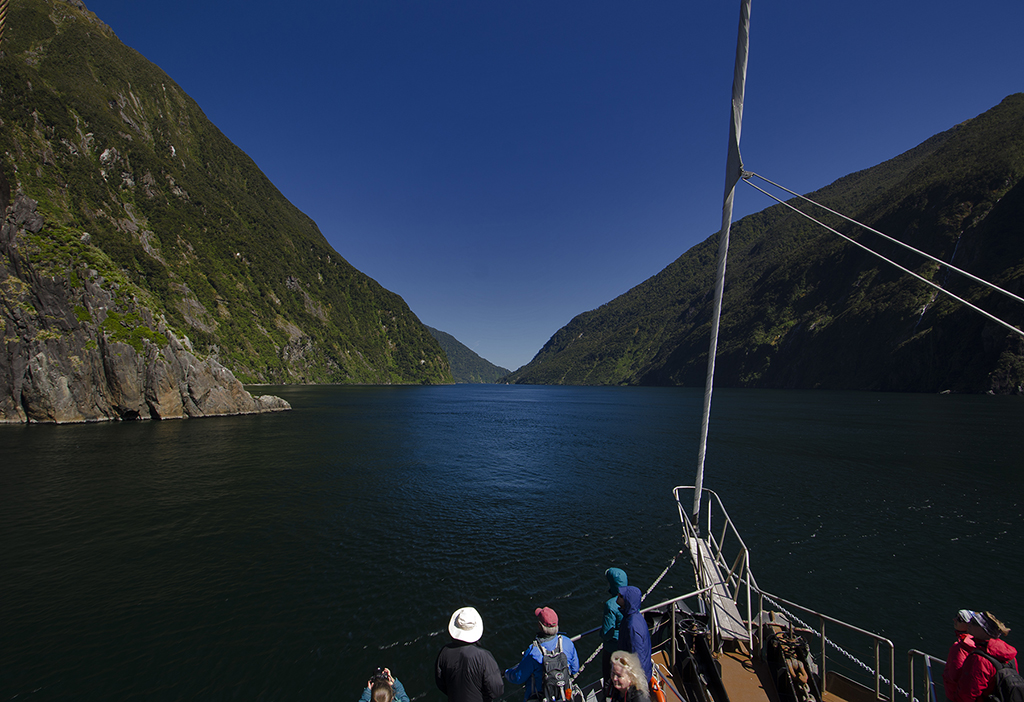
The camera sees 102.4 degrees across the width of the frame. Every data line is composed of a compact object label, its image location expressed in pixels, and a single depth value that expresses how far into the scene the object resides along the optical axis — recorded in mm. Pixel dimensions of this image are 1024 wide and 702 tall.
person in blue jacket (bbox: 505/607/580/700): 6520
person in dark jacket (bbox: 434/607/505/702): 6090
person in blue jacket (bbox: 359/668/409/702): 5395
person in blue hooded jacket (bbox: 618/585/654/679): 7254
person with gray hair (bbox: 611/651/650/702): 5344
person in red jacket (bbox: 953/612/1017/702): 5809
